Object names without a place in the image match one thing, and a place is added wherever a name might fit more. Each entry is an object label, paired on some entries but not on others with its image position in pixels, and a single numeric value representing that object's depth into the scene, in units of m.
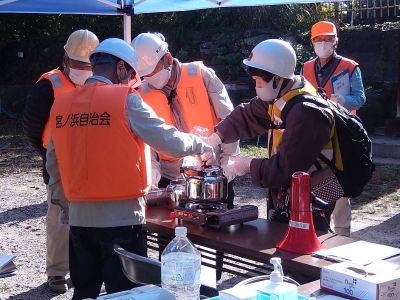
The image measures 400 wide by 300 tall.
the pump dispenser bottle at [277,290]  1.97
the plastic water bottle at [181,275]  2.24
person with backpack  3.15
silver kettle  3.52
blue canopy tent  5.63
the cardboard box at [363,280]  2.17
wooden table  2.80
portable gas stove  3.34
